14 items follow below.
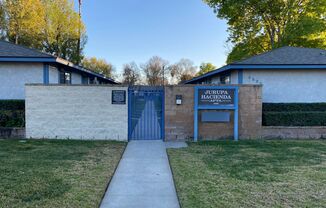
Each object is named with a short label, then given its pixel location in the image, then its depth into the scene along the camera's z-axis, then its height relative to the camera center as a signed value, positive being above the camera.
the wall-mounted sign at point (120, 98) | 8.91 +0.07
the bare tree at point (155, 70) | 51.21 +6.40
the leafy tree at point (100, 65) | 49.28 +7.08
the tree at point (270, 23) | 19.27 +6.82
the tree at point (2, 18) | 25.59 +8.64
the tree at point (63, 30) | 29.86 +8.92
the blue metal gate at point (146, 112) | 8.98 -0.49
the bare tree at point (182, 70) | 53.06 +6.64
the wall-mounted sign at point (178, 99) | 8.91 +0.04
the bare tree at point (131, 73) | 50.09 +5.58
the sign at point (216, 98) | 8.88 +0.08
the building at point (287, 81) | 11.83 +0.96
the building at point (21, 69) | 10.77 +1.40
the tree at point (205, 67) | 56.88 +8.00
